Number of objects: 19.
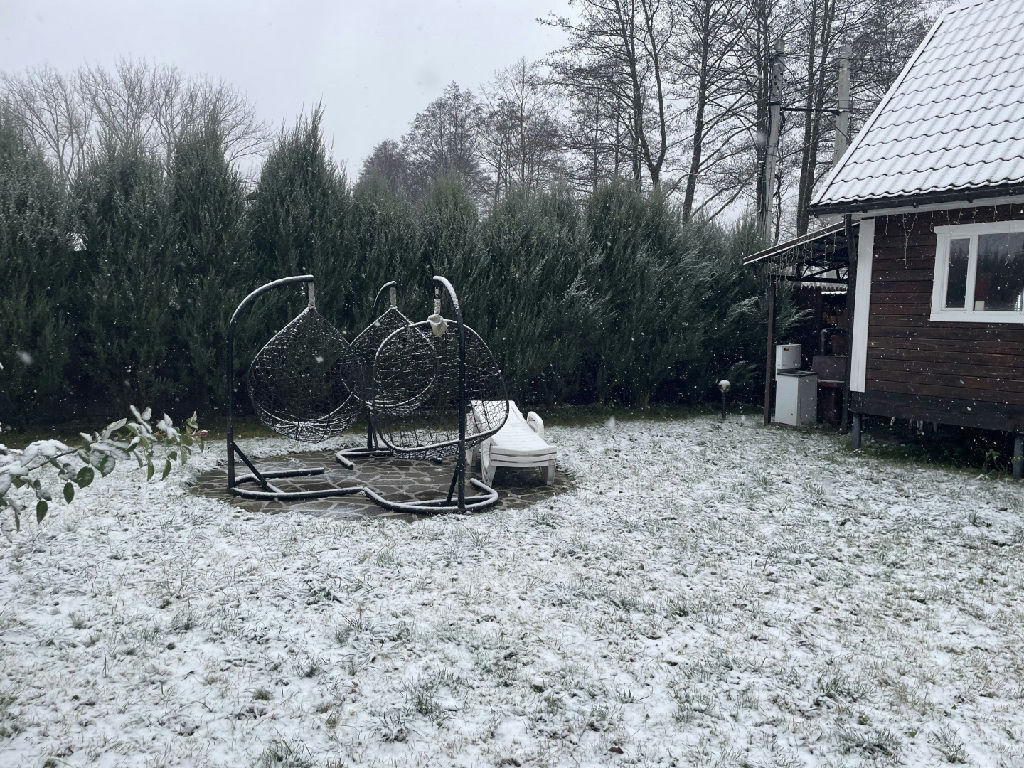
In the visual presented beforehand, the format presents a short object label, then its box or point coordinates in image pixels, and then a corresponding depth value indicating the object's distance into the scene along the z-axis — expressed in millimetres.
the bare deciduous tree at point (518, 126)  22844
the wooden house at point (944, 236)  7875
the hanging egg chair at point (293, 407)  6668
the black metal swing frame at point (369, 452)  8258
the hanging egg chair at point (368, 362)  7230
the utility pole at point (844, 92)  16516
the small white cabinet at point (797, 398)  11258
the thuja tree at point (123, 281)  9312
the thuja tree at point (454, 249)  10961
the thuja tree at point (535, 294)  11281
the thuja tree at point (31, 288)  8797
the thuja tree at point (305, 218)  10188
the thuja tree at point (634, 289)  12102
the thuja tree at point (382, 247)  10625
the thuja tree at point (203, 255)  9625
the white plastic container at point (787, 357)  11602
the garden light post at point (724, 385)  11703
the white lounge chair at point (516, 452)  7055
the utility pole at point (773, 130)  16375
